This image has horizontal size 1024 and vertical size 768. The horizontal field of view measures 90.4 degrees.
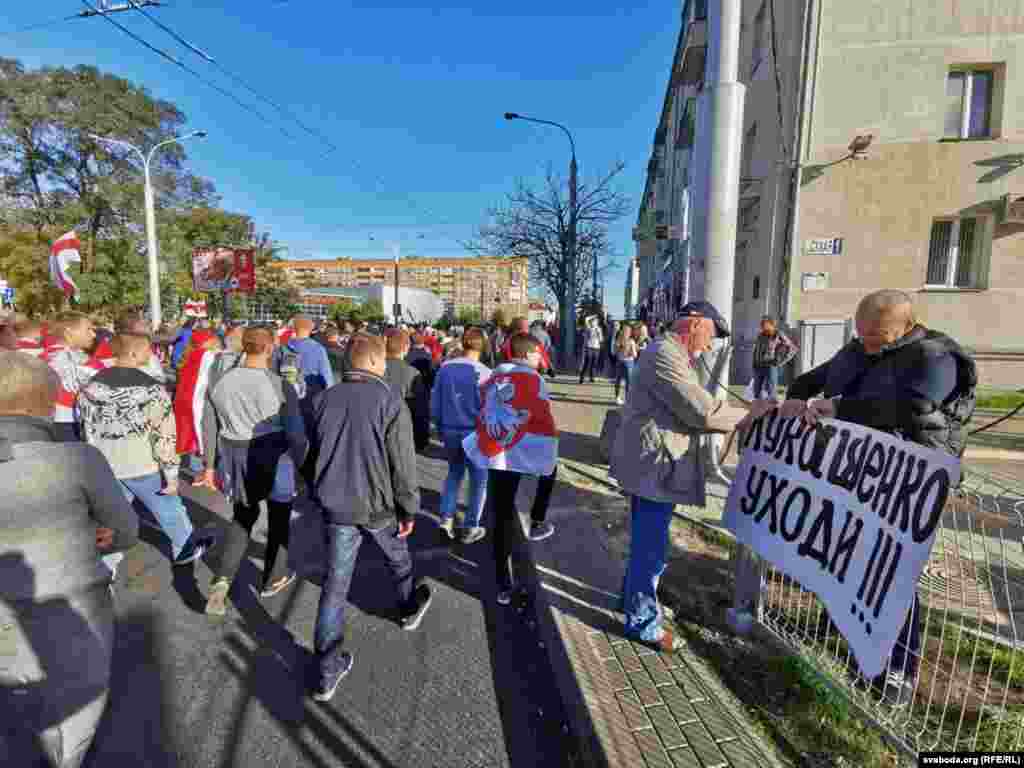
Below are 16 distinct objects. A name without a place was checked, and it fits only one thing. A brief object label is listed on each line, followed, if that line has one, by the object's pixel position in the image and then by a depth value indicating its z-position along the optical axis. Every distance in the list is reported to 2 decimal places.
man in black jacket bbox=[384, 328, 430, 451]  5.84
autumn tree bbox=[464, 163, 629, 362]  21.42
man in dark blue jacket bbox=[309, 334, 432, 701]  2.58
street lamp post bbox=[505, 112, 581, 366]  17.77
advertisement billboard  25.89
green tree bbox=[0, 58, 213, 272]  26.52
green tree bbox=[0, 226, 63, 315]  26.09
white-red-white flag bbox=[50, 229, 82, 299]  10.90
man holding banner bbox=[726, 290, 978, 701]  1.92
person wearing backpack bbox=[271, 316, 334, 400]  5.93
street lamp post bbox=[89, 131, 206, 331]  19.23
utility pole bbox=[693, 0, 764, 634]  4.08
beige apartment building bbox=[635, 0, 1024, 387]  11.08
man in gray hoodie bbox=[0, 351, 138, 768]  1.60
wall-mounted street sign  11.88
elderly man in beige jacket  2.49
